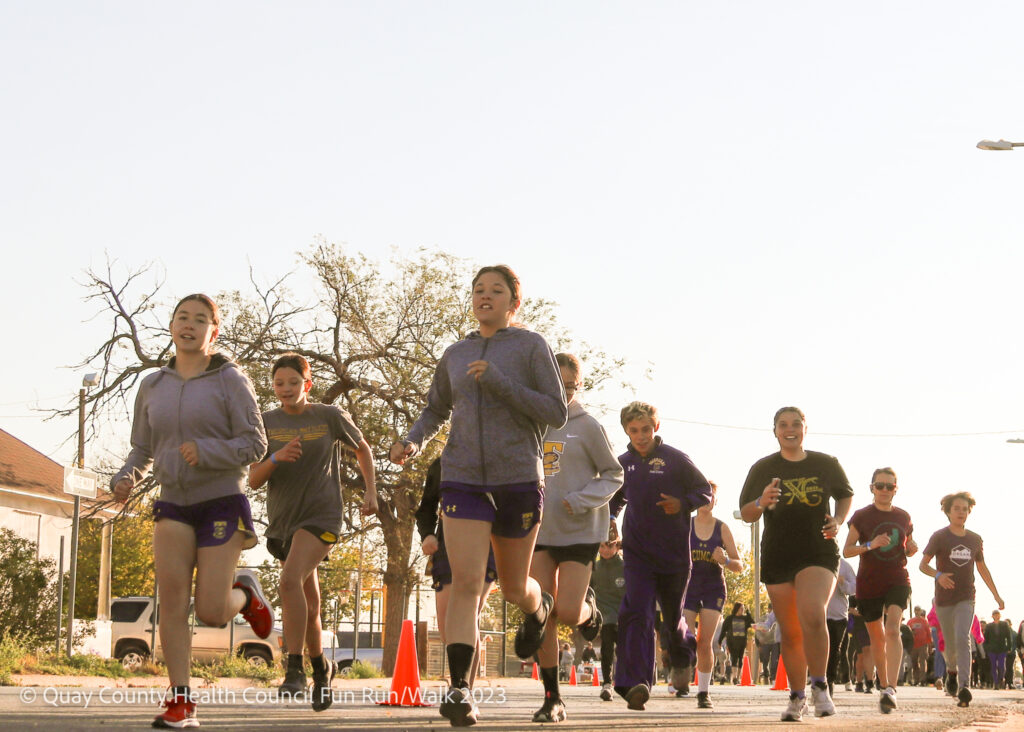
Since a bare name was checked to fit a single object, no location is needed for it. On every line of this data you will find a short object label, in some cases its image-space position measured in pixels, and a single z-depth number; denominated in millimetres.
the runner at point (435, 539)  8328
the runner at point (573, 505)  8492
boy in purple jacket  9422
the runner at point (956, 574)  13352
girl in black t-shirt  9250
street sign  17438
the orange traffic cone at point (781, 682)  20500
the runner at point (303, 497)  8797
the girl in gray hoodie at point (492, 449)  6586
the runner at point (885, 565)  12469
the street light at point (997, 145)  22328
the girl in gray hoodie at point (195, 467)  6648
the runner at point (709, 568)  13375
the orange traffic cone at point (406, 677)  10292
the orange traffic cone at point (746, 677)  24203
